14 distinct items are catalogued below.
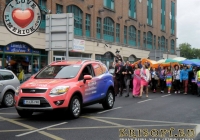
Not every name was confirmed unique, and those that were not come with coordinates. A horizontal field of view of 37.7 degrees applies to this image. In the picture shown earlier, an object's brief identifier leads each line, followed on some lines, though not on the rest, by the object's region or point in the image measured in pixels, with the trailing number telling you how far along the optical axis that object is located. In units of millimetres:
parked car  12211
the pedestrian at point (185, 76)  19094
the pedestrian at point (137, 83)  16172
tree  127438
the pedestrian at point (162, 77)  20312
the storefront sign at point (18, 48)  23125
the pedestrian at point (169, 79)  19500
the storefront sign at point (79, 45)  29953
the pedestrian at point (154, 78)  20055
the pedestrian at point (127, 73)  16100
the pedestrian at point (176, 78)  19605
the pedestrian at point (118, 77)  16438
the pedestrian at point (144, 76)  15797
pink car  8492
